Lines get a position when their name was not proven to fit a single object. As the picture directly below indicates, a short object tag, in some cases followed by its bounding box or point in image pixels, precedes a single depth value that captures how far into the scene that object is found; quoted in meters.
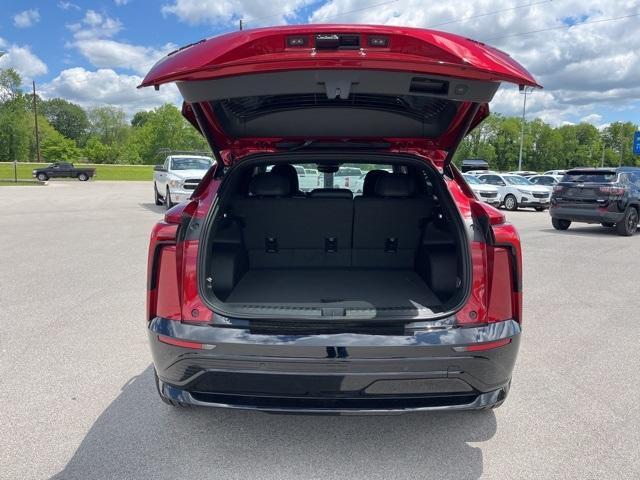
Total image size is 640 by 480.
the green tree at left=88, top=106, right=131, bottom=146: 114.00
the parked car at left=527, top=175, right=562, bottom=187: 24.97
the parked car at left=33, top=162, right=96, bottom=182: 40.75
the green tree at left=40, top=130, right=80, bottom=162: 81.12
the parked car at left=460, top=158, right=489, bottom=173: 22.43
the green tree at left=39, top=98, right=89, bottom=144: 115.75
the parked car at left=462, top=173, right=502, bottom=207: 20.06
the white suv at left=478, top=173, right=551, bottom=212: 19.48
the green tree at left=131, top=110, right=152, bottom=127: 138.12
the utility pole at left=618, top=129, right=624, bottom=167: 99.94
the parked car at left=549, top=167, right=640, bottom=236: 11.82
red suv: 2.15
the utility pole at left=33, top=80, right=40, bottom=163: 67.31
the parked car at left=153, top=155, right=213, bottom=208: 14.77
